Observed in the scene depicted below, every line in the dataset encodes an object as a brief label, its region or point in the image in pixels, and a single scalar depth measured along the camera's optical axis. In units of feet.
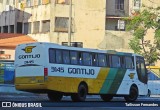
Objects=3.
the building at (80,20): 198.29
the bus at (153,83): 157.79
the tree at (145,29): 173.06
